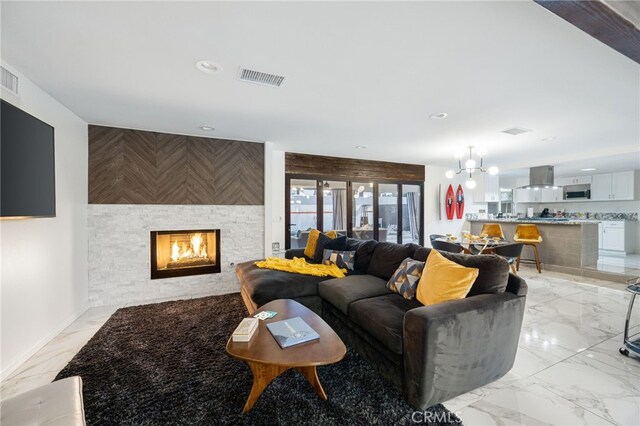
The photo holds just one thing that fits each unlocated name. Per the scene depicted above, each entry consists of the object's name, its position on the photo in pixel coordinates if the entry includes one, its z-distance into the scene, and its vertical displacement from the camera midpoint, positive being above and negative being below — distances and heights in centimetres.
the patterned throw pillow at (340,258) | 361 -64
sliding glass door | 547 +4
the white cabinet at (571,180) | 802 +89
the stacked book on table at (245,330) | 176 -80
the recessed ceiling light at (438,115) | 325 +116
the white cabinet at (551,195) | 856 +47
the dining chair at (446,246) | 371 -51
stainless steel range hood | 625 +76
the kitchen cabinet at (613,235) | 713 -69
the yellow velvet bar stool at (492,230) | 594 -45
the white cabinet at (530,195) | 884 +48
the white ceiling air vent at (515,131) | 382 +114
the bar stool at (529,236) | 568 -57
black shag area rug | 171 -129
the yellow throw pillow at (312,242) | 418 -49
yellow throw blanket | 336 -73
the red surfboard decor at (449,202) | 712 +21
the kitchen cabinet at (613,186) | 720 +63
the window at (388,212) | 641 -3
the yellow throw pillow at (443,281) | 211 -57
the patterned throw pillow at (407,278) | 252 -65
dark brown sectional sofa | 174 -87
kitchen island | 537 -72
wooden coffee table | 155 -84
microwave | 794 +44
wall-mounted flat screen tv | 196 +38
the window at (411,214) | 675 -9
